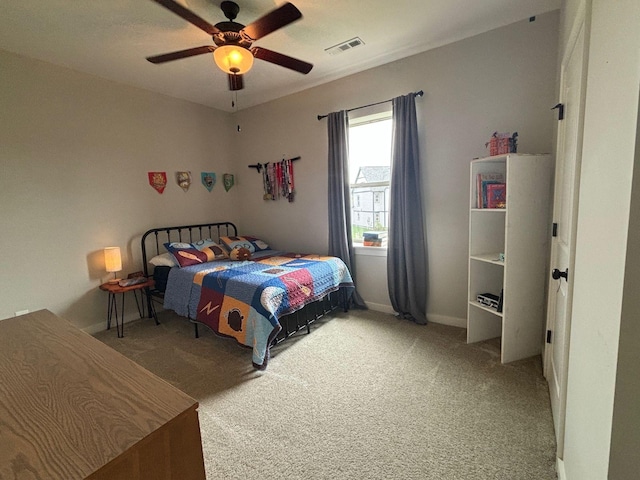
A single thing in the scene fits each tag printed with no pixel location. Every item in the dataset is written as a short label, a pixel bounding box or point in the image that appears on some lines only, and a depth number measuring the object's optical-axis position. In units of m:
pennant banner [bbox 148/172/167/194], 3.58
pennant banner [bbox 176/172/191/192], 3.83
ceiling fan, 1.75
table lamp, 3.09
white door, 1.33
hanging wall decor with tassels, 3.91
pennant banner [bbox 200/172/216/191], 4.12
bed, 2.37
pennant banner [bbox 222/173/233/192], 4.38
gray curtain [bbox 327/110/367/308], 3.36
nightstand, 3.04
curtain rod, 2.88
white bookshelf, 2.16
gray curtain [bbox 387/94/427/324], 2.93
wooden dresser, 0.53
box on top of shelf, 2.26
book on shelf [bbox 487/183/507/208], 2.35
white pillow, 3.29
